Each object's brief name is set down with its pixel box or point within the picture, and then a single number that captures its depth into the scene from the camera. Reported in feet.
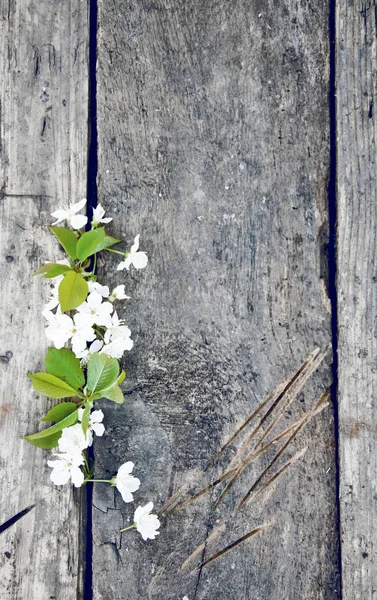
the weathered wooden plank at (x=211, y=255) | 3.60
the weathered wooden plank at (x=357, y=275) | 3.56
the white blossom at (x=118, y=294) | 3.51
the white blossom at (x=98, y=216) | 3.49
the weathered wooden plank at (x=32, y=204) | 3.65
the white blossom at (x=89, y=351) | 3.45
